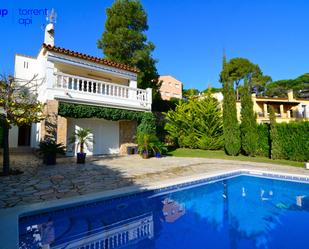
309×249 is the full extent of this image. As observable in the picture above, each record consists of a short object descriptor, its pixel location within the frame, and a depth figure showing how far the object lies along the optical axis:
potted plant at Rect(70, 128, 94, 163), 11.11
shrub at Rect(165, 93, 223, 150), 19.66
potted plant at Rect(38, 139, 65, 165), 10.24
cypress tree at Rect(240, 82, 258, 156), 16.33
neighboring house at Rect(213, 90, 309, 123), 35.28
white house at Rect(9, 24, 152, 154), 12.11
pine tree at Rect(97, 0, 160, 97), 22.45
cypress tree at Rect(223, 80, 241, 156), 16.73
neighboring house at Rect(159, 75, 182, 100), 54.27
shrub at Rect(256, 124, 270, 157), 16.08
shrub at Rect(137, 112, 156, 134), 15.55
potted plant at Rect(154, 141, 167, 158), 14.51
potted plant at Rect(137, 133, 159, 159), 13.93
